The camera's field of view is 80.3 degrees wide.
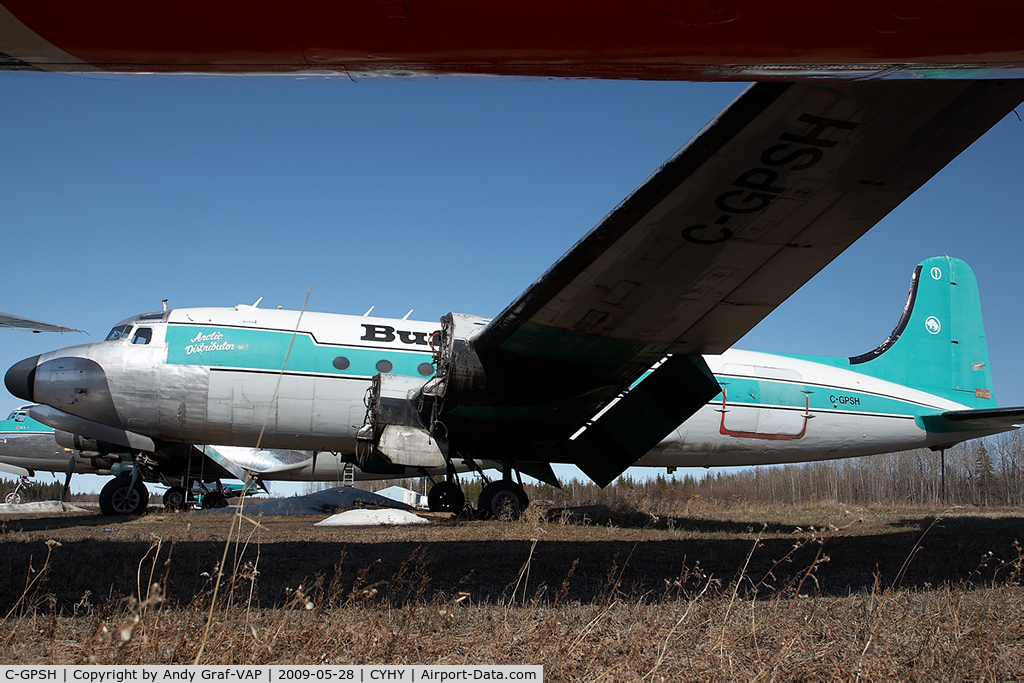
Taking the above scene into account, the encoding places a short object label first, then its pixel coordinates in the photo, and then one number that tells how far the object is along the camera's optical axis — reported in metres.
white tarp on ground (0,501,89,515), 15.66
